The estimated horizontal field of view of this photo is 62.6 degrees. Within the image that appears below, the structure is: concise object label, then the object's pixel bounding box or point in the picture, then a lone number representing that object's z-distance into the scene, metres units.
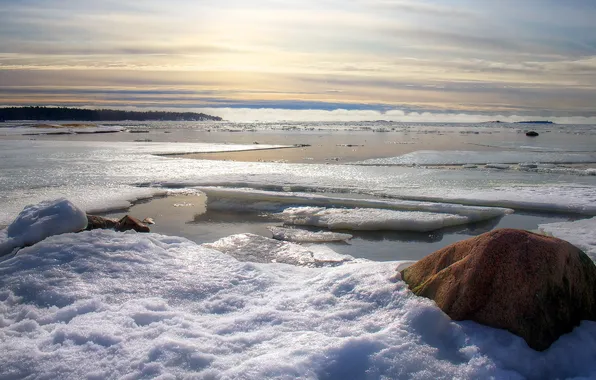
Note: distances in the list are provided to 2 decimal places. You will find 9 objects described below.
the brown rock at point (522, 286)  3.81
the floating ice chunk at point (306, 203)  9.78
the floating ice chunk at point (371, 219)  8.84
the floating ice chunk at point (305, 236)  8.02
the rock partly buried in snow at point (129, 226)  7.74
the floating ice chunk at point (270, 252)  6.68
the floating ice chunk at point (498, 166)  18.25
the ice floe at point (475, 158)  20.27
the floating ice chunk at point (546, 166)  18.36
